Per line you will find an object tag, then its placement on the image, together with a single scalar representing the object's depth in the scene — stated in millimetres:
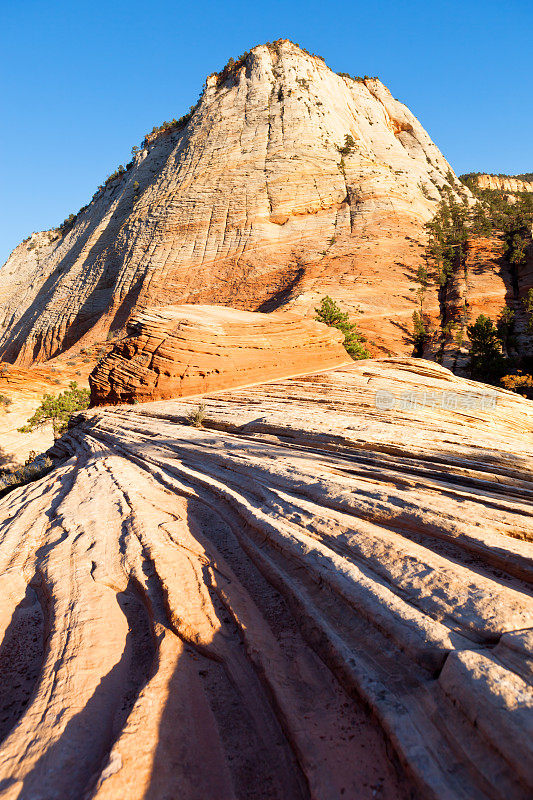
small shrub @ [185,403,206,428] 8625
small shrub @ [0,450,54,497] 10242
